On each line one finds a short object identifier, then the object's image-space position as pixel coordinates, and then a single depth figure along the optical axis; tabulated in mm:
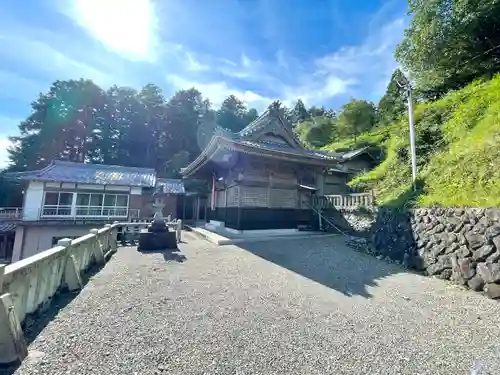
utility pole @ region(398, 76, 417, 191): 8898
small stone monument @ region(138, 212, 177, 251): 7844
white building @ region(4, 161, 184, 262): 15625
